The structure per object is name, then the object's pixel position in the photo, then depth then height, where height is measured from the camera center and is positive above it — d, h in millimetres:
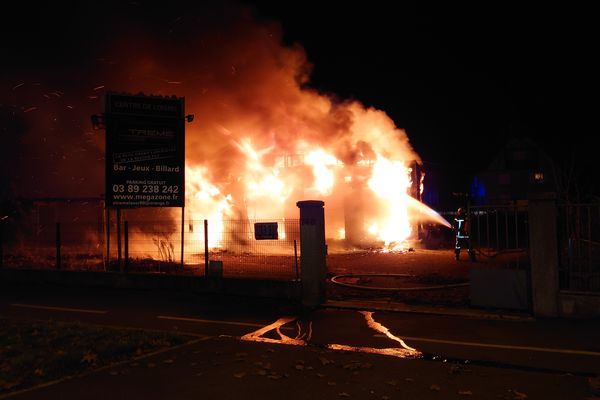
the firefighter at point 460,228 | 15661 -128
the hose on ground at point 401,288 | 10195 -1297
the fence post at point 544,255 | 8016 -536
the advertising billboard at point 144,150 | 12117 +2023
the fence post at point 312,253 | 9547 -493
